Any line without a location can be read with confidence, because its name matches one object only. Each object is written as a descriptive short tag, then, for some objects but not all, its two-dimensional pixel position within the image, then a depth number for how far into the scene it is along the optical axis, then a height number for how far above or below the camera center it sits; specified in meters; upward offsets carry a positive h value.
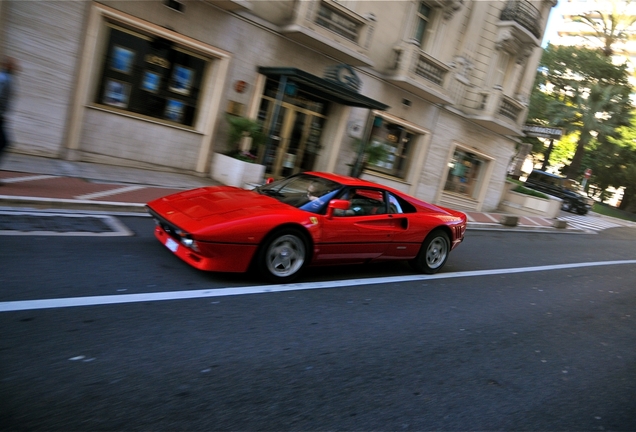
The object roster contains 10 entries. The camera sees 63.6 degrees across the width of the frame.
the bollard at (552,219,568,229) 20.36 -0.90
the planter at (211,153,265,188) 12.17 -1.33
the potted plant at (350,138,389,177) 15.24 -0.15
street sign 20.06 +2.48
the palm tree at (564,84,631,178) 36.88 +6.78
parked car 30.72 +0.54
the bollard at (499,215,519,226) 17.55 -1.11
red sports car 5.36 -1.08
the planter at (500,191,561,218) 23.86 -0.57
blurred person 7.37 -0.56
